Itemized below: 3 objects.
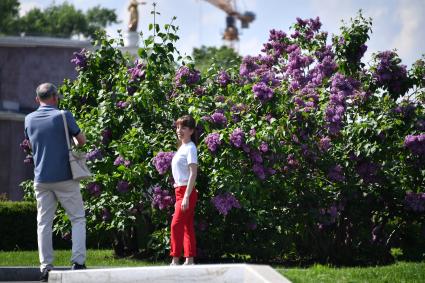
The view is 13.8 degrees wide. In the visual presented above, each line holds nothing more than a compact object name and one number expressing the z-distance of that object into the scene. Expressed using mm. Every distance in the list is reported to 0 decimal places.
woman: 17686
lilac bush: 21801
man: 16664
